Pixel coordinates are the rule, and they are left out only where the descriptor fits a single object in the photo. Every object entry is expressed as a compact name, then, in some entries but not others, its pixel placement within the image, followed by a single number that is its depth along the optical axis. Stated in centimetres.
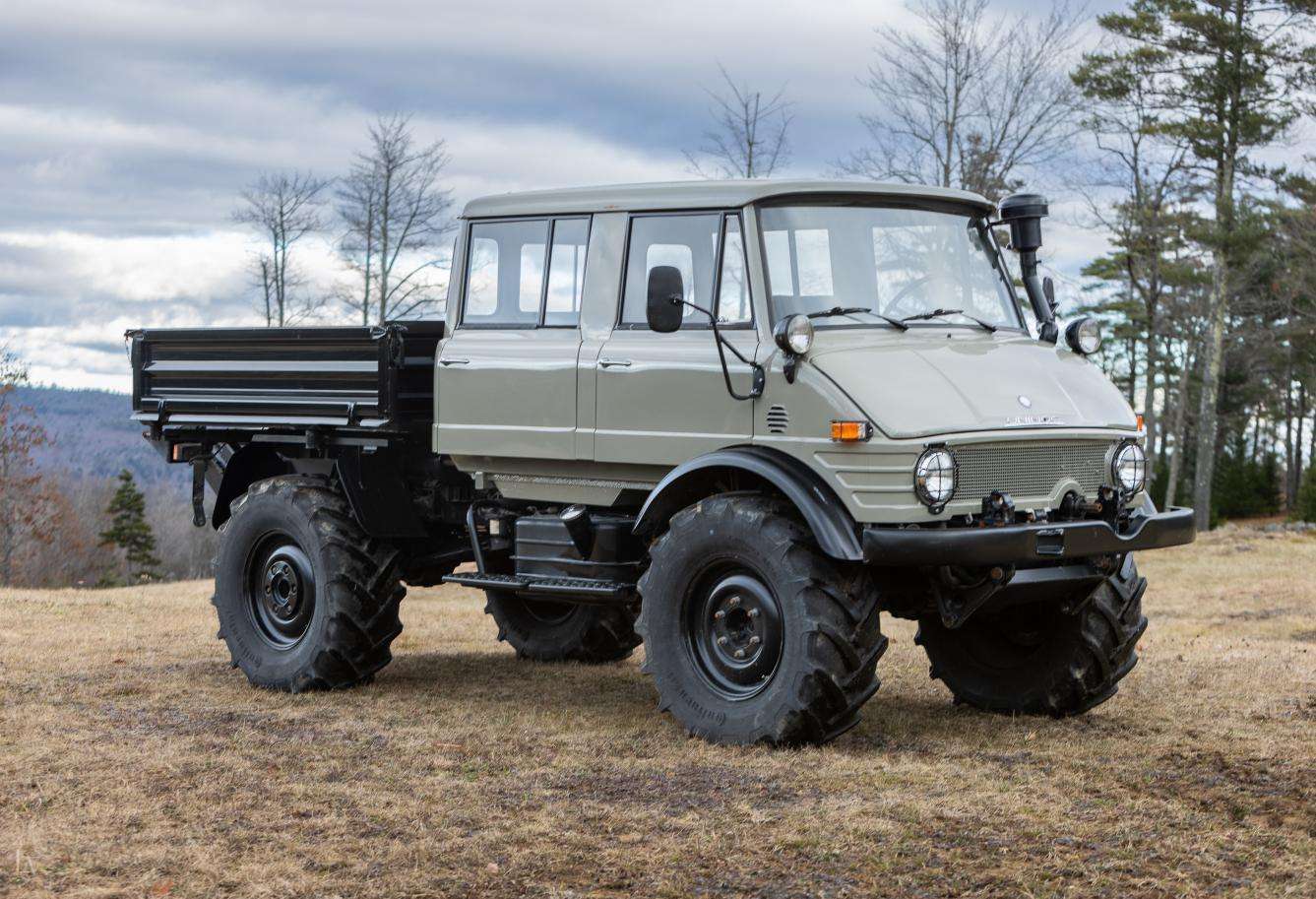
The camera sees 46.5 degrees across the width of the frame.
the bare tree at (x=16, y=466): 4777
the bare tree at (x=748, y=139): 2400
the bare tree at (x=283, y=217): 3547
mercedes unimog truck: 708
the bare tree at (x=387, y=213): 3125
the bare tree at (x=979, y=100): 2450
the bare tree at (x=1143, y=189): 3538
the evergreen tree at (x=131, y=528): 6000
